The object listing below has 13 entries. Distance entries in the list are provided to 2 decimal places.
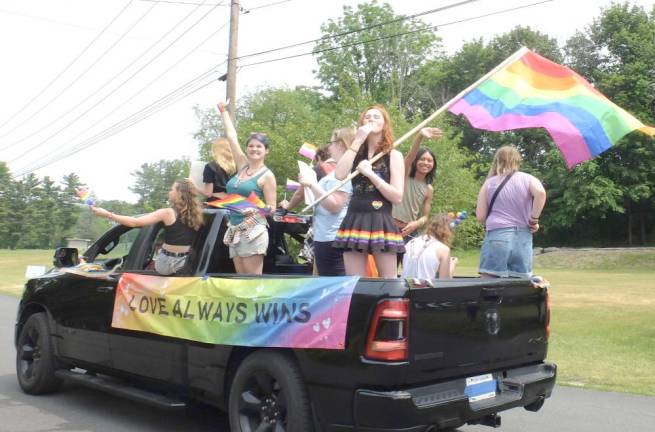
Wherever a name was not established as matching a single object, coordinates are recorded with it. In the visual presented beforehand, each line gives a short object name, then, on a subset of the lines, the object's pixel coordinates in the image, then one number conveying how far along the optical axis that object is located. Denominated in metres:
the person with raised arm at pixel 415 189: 6.14
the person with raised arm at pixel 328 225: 5.09
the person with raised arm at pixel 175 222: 5.24
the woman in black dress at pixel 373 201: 4.43
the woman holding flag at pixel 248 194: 5.08
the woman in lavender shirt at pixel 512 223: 5.45
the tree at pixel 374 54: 48.84
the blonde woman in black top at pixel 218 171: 6.43
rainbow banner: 3.87
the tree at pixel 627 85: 45.81
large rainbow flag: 5.57
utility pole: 17.02
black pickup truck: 3.68
